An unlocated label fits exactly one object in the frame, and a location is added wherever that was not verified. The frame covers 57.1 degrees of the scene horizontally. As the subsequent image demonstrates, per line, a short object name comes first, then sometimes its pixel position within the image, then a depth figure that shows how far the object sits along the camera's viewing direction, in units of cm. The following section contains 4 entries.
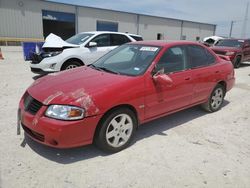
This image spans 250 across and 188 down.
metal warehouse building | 2612
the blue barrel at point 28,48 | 951
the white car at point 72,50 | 716
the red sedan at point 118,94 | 290
